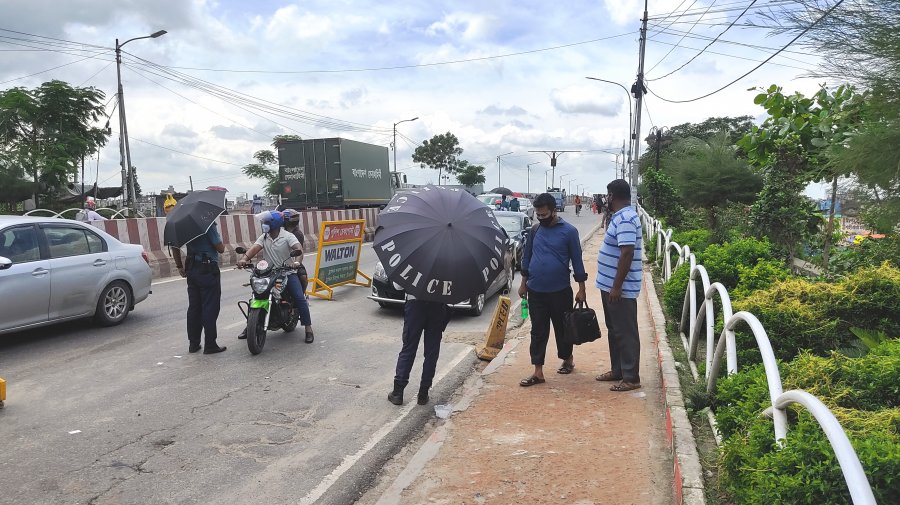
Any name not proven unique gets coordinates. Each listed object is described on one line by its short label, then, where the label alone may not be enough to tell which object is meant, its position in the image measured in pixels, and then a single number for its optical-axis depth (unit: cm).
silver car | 705
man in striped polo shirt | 543
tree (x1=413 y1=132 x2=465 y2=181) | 6988
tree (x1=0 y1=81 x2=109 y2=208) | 2900
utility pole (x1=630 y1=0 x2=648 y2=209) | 2353
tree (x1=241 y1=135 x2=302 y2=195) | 7794
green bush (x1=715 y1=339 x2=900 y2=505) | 241
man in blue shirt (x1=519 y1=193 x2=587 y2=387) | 566
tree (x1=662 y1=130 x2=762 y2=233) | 1681
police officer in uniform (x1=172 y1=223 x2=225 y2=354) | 698
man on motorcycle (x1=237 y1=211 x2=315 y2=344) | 752
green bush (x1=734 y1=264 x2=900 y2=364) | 493
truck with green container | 2616
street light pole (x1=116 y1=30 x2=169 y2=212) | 2391
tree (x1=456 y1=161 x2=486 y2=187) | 7875
